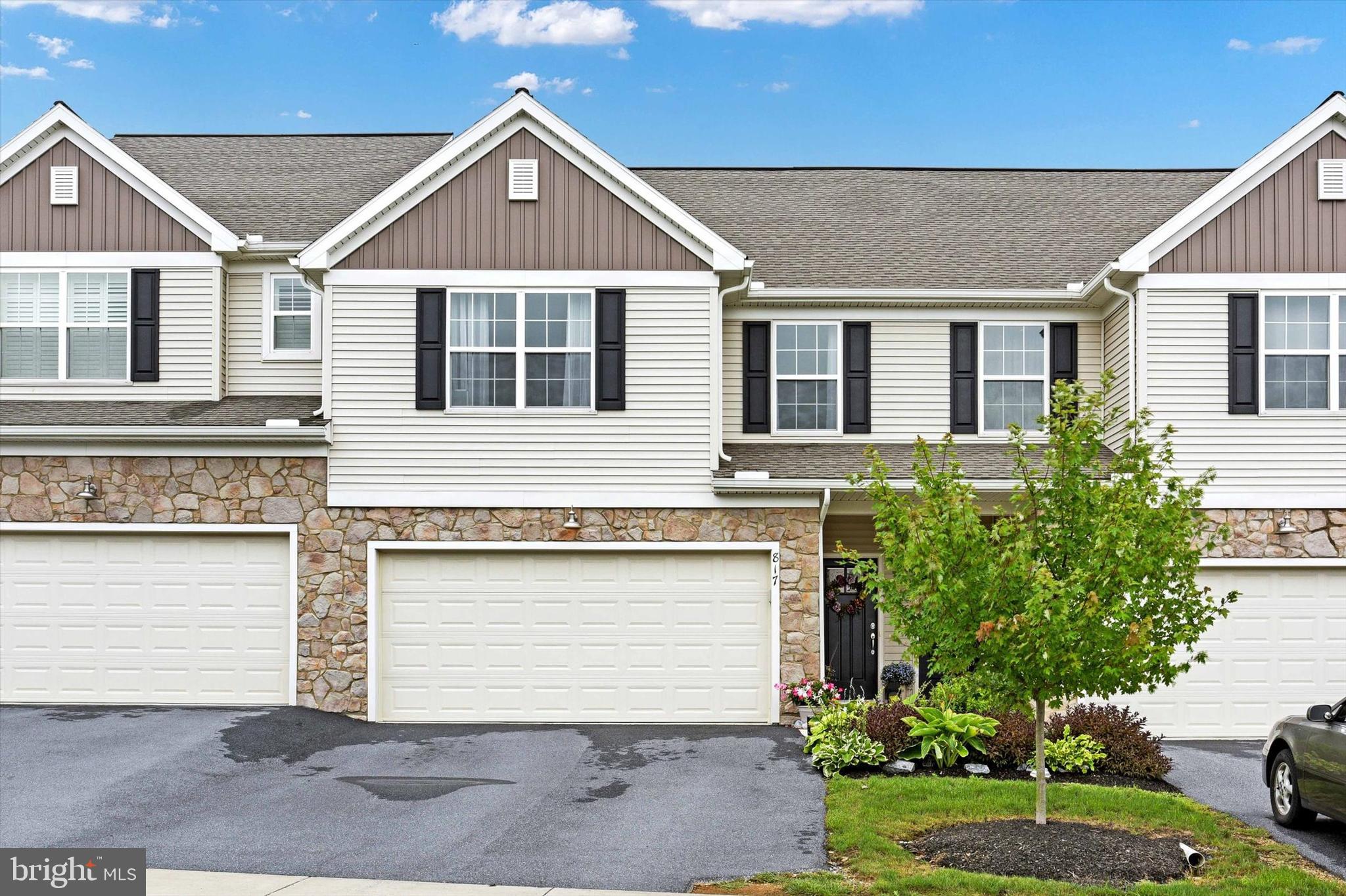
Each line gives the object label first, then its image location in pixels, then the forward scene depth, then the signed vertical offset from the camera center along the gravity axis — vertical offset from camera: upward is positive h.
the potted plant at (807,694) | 14.09 -2.85
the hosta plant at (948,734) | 12.09 -2.87
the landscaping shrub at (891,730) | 12.30 -2.85
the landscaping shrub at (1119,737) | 12.00 -2.89
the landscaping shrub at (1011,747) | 12.20 -2.99
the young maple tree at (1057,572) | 8.52 -0.84
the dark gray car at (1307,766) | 9.15 -2.49
